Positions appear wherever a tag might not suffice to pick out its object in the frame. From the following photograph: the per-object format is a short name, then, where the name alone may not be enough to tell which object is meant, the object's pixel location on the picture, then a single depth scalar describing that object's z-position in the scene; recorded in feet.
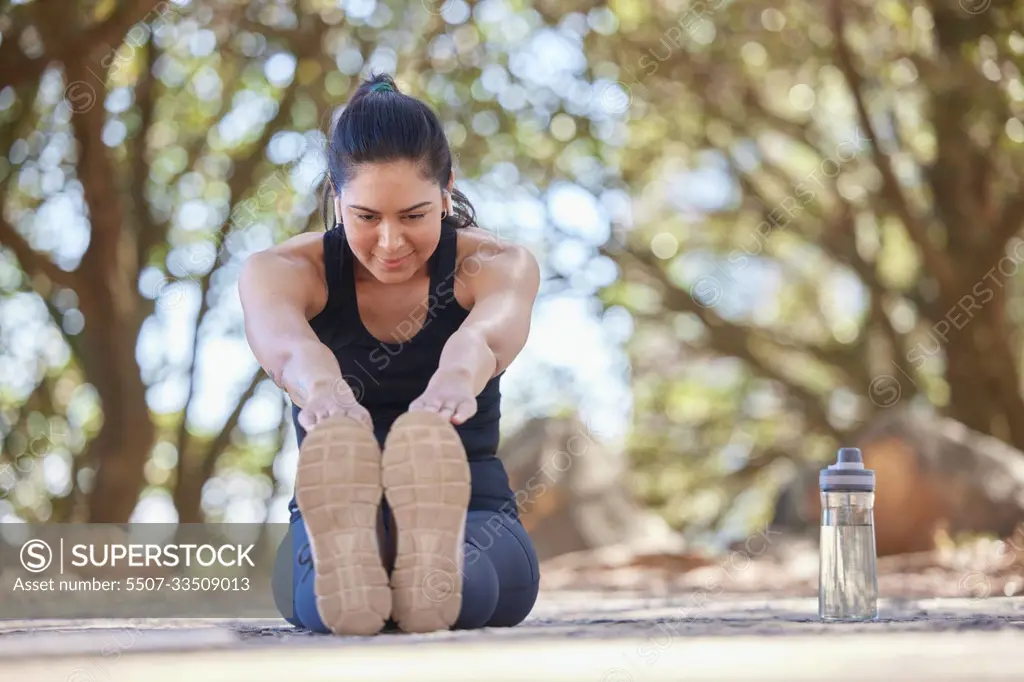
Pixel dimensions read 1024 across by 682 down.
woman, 11.95
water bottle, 14.32
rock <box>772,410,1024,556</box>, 35.58
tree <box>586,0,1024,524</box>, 46.75
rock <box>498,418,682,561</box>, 42.83
